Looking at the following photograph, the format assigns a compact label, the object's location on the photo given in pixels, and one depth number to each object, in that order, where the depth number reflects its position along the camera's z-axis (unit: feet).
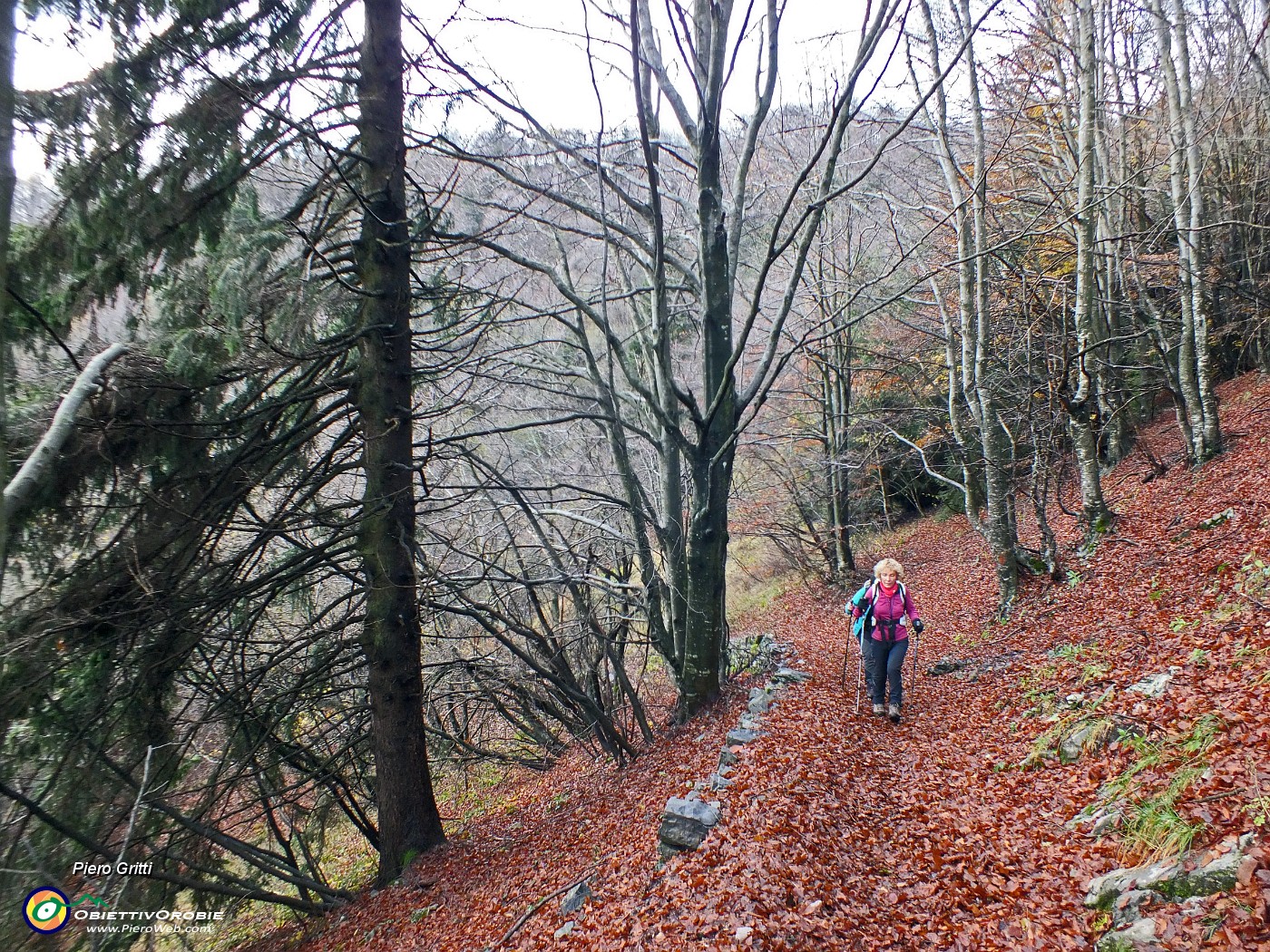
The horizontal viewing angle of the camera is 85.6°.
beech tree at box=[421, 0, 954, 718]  19.27
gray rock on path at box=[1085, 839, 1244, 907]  10.05
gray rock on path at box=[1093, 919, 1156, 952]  10.18
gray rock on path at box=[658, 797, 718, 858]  15.74
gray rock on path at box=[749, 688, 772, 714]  24.57
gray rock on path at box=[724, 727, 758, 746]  21.16
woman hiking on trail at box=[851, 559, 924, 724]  24.61
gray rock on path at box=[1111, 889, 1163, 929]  10.77
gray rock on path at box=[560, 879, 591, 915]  15.28
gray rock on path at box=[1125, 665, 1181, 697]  16.83
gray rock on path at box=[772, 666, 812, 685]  29.70
